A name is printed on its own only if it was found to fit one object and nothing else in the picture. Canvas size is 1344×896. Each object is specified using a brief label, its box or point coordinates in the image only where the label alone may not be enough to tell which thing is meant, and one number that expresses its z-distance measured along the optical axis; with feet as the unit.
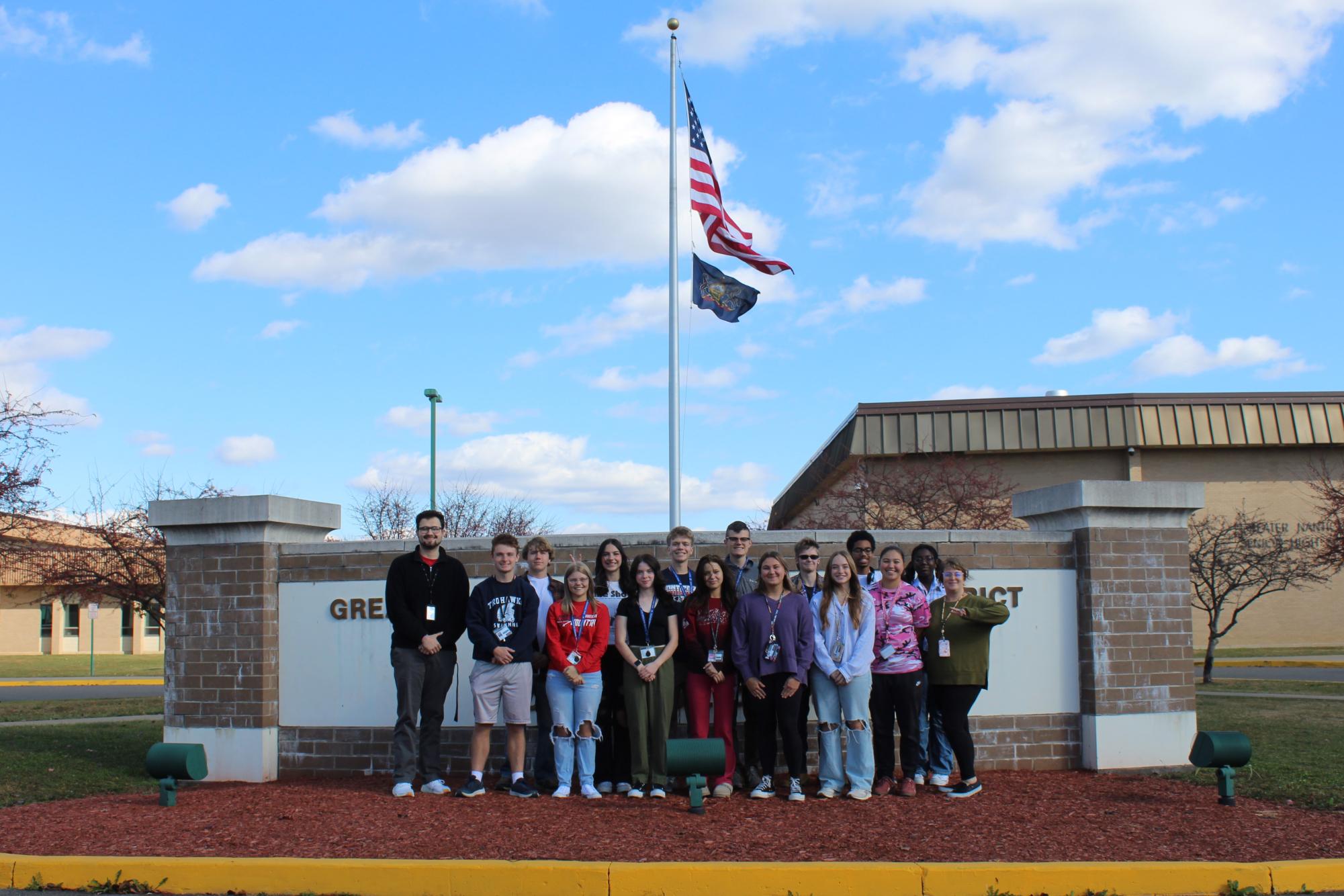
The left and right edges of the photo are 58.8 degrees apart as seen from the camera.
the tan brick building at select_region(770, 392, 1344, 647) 90.63
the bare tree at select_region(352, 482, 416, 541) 111.75
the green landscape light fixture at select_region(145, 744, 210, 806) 27.14
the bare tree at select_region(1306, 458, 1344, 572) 65.67
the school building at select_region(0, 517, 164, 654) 172.96
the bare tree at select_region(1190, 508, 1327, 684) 69.21
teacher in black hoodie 28.78
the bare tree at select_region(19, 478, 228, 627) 61.52
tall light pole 90.94
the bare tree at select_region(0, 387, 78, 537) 47.16
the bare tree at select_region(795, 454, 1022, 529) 67.87
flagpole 43.21
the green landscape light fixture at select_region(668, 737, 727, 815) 24.56
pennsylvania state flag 47.14
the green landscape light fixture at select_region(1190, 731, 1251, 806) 25.98
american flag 46.34
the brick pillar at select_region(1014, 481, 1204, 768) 32.19
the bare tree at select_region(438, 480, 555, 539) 117.70
